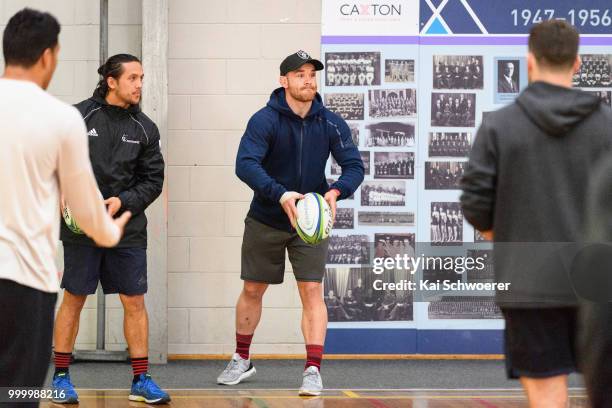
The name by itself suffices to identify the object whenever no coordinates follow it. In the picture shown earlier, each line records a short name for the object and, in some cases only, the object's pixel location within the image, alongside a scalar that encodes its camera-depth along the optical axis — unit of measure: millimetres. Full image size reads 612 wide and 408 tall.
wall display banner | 14962
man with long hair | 11569
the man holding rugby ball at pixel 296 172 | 12366
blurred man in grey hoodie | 6802
